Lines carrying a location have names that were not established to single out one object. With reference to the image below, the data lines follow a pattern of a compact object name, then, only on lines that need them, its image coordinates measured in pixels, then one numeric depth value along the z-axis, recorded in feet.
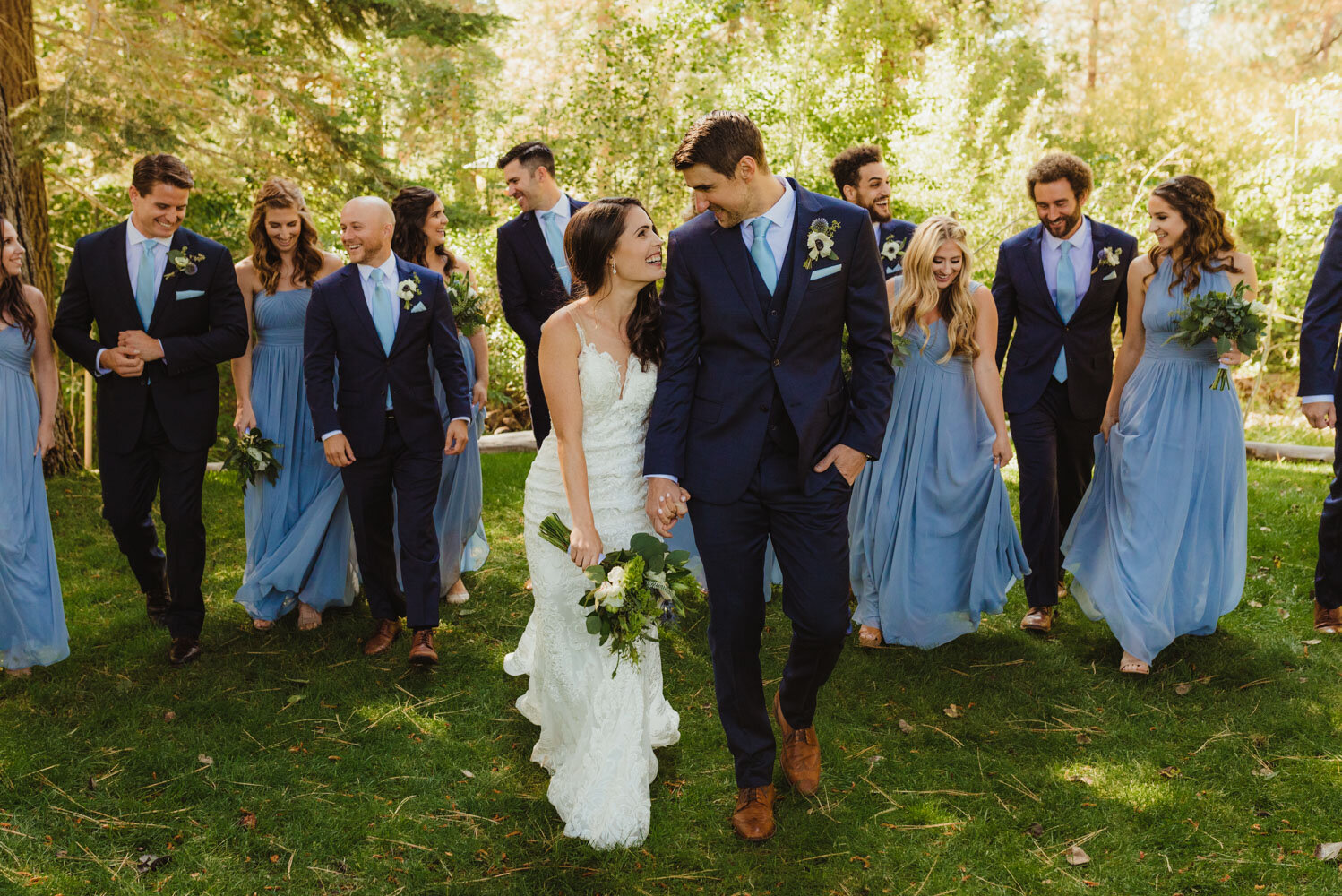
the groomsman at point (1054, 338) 17.99
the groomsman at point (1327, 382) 16.84
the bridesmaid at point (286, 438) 18.49
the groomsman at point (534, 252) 19.81
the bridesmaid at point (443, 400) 19.93
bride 11.98
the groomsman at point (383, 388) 16.55
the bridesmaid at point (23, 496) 15.58
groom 11.25
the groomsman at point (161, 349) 16.38
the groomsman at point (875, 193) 18.93
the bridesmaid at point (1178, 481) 16.25
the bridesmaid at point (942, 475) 16.99
